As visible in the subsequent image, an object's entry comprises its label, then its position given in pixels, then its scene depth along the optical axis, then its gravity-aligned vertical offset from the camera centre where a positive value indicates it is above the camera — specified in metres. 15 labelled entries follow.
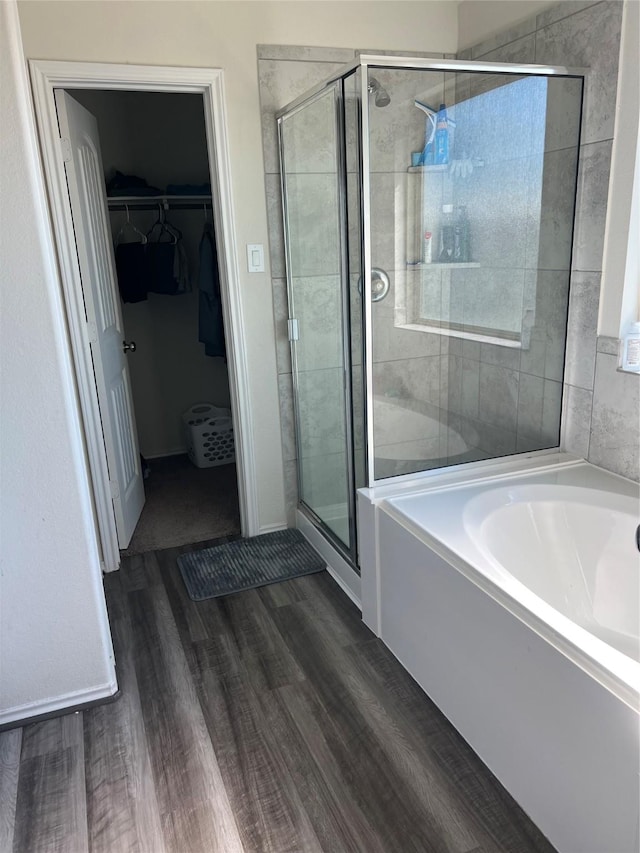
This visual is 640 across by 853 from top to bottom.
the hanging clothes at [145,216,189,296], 3.91 -0.03
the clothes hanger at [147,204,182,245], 4.02 +0.18
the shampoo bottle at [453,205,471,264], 2.56 +0.03
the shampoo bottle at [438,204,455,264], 2.58 +0.04
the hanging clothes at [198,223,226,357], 3.74 -0.25
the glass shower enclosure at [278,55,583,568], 2.22 -0.04
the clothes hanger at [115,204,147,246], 4.00 +0.19
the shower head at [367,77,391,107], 2.04 +0.50
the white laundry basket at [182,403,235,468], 4.16 -1.18
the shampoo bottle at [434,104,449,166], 2.39 +0.40
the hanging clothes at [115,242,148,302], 3.89 -0.06
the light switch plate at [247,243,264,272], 2.81 -0.01
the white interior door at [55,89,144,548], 2.69 -0.20
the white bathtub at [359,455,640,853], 1.34 -1.00
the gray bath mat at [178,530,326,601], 2.78 -1.40
